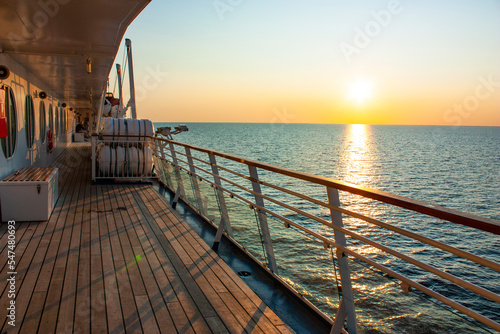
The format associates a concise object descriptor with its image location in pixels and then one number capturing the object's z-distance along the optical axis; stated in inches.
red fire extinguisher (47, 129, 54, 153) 411.3
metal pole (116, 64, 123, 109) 604.8
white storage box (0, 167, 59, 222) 192.2
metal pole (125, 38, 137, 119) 493.1
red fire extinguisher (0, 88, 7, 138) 196.5
